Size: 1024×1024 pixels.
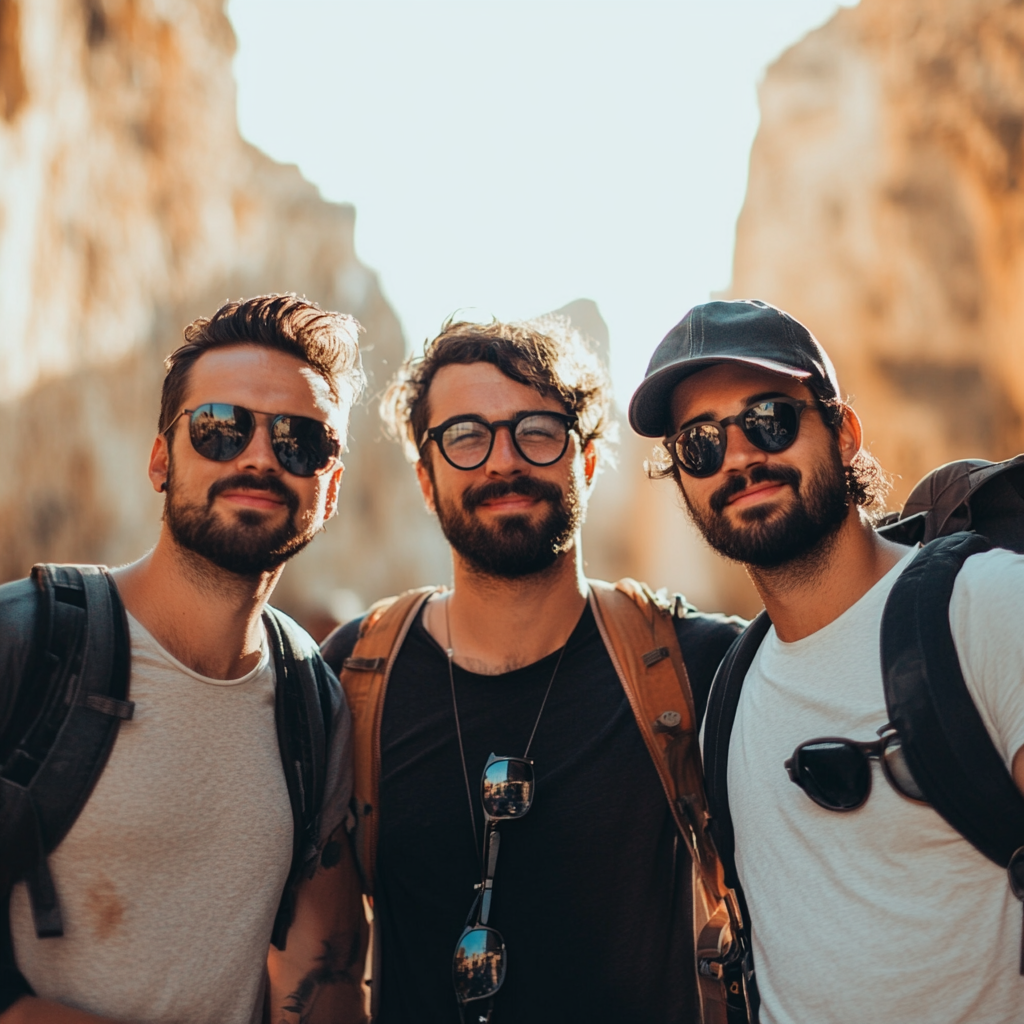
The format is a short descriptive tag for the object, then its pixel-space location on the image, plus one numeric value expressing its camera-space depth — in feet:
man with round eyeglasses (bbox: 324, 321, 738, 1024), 3.02
